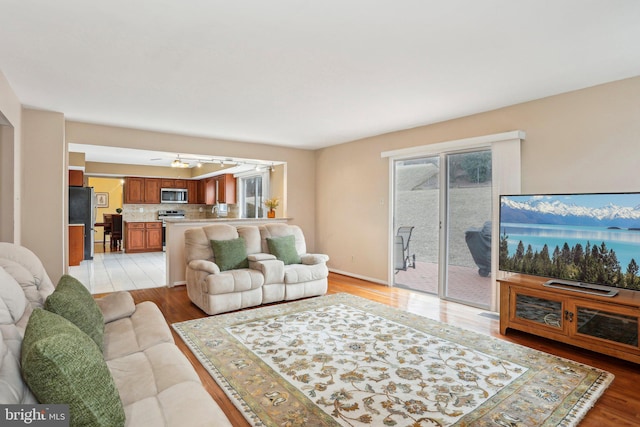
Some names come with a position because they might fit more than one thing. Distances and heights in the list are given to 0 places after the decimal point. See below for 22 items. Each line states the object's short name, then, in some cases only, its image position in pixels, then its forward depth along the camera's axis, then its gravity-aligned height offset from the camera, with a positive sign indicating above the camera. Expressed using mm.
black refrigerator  7812 +72
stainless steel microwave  10250 +477
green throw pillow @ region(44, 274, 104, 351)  1848 -552
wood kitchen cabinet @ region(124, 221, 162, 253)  9664 -755
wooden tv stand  2771 -922
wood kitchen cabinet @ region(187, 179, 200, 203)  10867 +635
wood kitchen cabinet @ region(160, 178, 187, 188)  10372 +865
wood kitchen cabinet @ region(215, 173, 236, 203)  8992 +606
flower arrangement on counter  6517 +119
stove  10336 -103
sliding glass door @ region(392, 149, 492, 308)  4371 -185
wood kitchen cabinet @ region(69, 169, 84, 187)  7949 +756
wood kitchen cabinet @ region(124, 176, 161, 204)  9781 +608
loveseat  4148 -763
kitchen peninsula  5531 -657
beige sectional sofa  1154 -632
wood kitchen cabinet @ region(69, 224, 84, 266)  7301 -726
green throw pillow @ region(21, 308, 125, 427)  1140 -579
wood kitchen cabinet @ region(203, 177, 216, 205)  9984 +597
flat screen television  2888 -229
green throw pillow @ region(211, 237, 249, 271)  4559 -583
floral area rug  2121 -1239
